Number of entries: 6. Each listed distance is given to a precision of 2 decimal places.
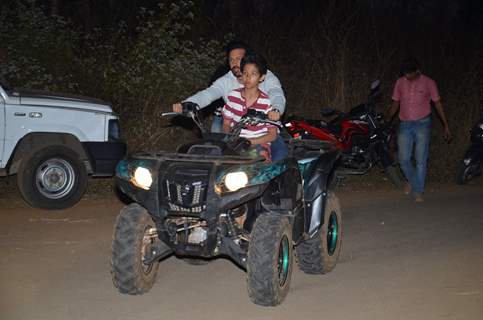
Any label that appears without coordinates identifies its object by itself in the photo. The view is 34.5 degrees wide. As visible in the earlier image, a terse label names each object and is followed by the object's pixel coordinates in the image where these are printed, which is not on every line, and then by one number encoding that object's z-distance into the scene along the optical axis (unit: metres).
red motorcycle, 12.56
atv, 5.73
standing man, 11.23
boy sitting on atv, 6.60
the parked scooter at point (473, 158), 13.05
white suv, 9.73
